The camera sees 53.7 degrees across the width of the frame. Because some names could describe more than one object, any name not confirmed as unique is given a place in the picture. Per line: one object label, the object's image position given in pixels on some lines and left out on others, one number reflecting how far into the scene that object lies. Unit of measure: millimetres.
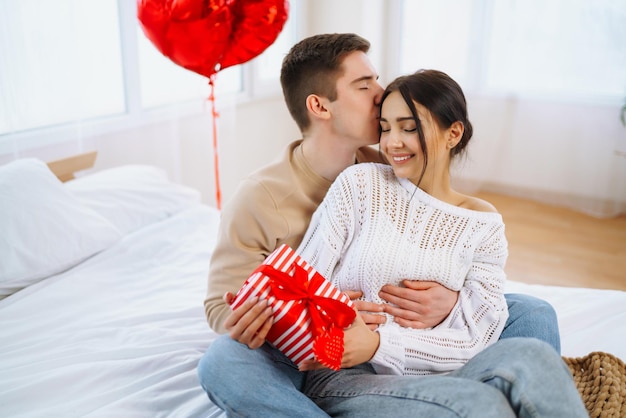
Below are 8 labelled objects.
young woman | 1339
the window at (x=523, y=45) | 3434
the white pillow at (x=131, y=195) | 2061
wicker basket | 1199
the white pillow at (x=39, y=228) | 1702
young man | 1068
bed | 1334
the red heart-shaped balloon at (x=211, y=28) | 1920
